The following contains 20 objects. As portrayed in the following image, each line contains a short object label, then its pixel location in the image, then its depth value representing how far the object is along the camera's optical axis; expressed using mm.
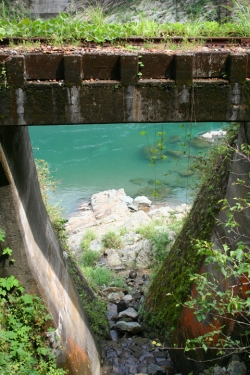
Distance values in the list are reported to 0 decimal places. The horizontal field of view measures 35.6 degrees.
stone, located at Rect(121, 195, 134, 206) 15220
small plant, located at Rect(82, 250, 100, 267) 11508
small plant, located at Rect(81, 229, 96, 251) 12289
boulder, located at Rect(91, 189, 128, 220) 14734
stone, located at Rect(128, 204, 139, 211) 14805
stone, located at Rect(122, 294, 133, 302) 9139
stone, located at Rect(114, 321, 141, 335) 7539
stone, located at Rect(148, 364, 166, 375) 6329
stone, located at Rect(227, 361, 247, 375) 4570
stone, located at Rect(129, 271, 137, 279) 10625
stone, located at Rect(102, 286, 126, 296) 9590
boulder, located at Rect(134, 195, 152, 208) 15172
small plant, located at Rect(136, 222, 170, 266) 10977
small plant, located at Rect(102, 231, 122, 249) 12279
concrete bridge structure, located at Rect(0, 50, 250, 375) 3836
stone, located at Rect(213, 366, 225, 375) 4833
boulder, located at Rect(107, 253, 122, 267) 11402
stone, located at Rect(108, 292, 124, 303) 9207
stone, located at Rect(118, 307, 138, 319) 8164
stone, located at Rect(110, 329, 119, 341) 7559
